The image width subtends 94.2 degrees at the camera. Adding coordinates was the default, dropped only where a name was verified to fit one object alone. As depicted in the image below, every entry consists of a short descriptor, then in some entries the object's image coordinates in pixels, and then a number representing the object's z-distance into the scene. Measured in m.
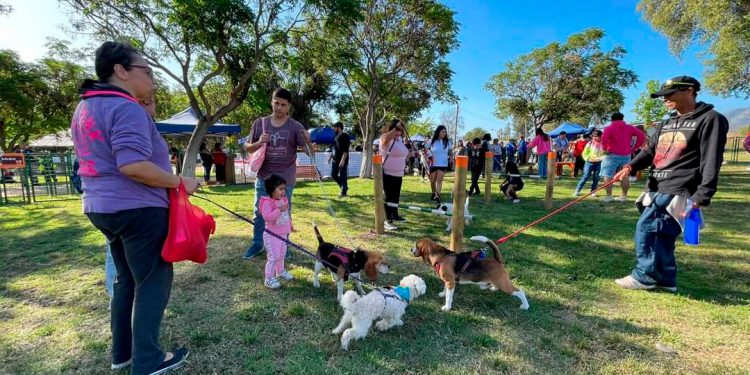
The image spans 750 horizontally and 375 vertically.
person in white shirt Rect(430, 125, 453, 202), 7.04
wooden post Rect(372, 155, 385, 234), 5.34
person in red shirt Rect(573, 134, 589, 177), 14.32
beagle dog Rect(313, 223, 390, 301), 3.30
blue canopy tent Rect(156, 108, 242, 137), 12.55
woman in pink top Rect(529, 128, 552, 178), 11.95
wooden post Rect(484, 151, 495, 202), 8.49
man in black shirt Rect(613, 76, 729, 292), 3.02
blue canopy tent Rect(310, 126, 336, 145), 22.33
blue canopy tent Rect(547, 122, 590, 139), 23.45
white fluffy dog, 2.60
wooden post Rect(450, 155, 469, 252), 4.18
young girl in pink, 3.46
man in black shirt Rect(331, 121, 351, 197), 9.80
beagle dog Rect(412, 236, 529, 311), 3.12
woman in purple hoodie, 1.77
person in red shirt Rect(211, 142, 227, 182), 13.80
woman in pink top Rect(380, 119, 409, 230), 5.81
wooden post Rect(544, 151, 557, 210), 7.46
